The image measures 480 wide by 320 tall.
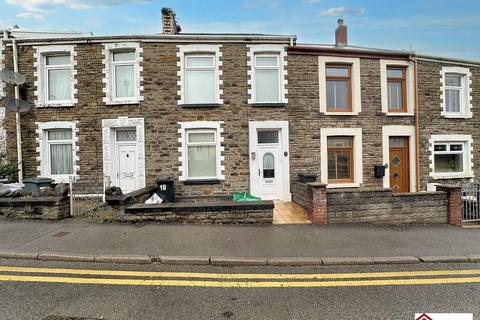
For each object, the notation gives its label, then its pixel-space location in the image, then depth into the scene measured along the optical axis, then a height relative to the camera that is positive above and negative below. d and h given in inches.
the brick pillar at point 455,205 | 299.3 -54.6
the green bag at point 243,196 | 383.9 -53.6
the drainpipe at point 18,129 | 409.7 +50.2
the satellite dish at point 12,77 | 388.8 +123.8
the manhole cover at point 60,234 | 236.8 -63.8
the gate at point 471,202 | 329.1 -56.9
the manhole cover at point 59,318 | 125.6 -71.6
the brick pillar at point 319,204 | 286.2 -48.4
